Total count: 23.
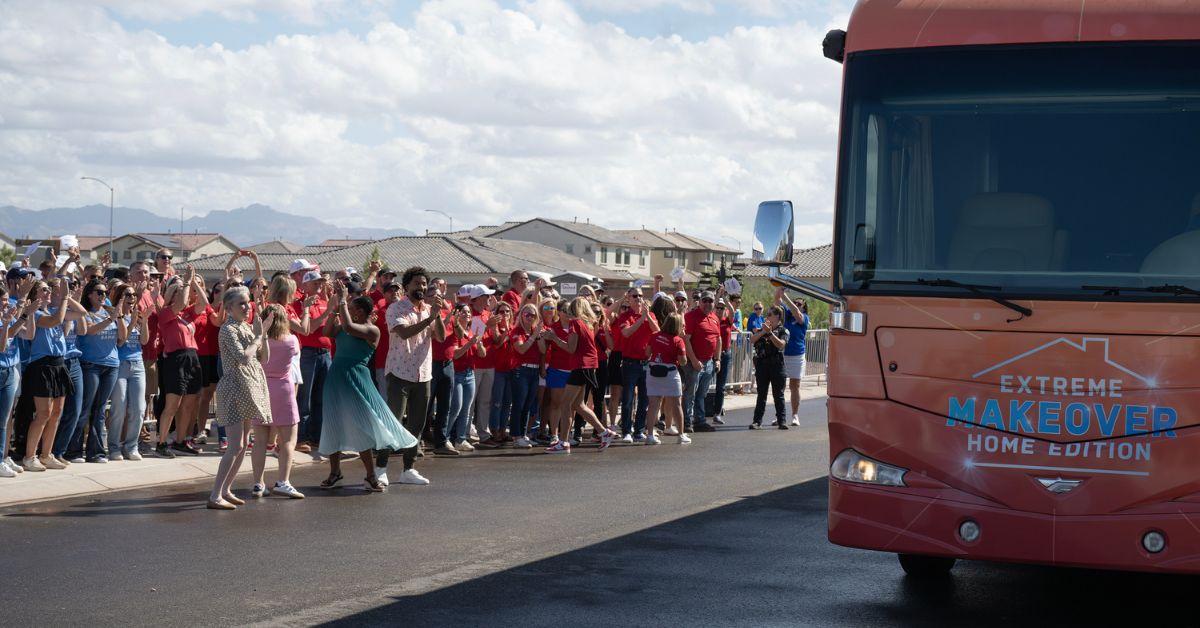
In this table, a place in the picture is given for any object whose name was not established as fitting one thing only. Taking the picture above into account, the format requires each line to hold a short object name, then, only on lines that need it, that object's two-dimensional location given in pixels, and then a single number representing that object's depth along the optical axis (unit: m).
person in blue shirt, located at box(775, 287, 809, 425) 20.53
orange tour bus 6.27
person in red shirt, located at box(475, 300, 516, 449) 16.41
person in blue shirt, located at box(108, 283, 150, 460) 13.42
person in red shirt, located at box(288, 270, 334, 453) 14.34
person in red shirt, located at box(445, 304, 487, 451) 15.26
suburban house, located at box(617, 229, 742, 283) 129.50
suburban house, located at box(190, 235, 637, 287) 76.12
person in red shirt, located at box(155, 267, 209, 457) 13.96
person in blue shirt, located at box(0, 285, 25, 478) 11.92
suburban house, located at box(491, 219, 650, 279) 115.31
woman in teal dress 11.84
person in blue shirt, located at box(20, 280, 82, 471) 12.45
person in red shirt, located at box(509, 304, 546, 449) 16.44
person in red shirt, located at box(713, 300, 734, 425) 20.11
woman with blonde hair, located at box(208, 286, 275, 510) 10.99
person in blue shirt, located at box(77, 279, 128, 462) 13.11
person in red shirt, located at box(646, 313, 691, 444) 17.20
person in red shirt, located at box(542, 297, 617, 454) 16.39
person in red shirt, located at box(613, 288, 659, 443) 17.58
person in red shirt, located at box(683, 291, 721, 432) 19.11
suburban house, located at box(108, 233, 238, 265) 133.50
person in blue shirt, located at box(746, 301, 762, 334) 22.72
